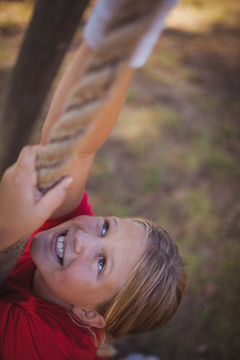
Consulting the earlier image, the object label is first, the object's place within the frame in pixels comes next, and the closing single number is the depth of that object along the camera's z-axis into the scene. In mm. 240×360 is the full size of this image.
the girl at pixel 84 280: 1090
